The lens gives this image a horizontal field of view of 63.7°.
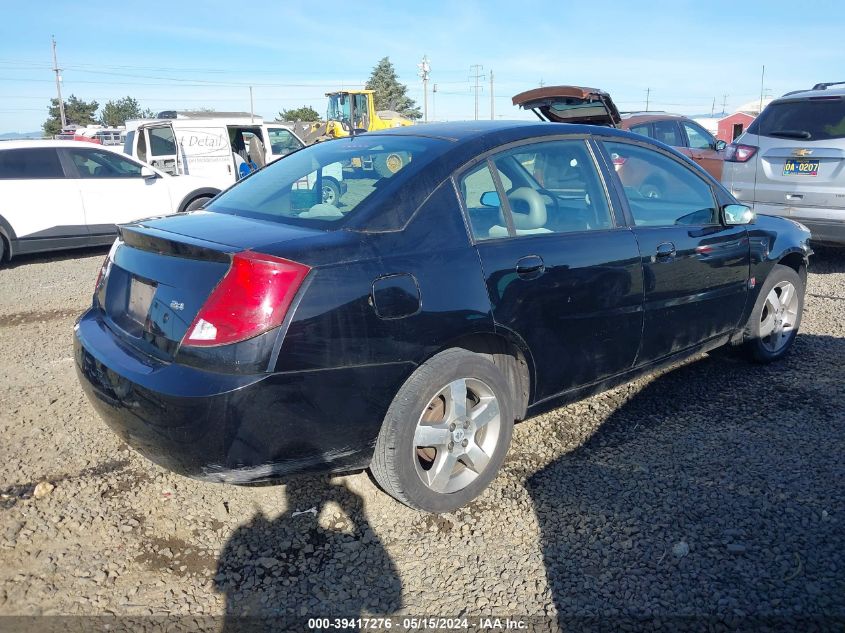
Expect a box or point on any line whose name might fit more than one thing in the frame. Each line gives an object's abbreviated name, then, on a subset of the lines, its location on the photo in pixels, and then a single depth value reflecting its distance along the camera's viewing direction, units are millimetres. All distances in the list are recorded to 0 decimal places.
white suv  8781
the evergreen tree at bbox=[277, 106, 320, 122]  62969
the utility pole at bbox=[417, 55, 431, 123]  57188
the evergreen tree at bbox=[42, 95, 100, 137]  65500
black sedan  2426
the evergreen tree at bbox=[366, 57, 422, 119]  81688
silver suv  6914
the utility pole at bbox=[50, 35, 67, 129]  58375
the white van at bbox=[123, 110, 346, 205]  13195
